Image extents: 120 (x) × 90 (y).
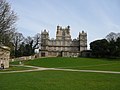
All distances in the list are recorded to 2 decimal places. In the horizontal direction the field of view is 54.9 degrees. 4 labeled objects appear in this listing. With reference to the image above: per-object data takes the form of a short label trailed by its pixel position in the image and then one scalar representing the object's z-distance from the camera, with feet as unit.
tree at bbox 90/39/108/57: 161.59
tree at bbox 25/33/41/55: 174.03
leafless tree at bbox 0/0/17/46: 55.90
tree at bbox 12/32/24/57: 165.86
